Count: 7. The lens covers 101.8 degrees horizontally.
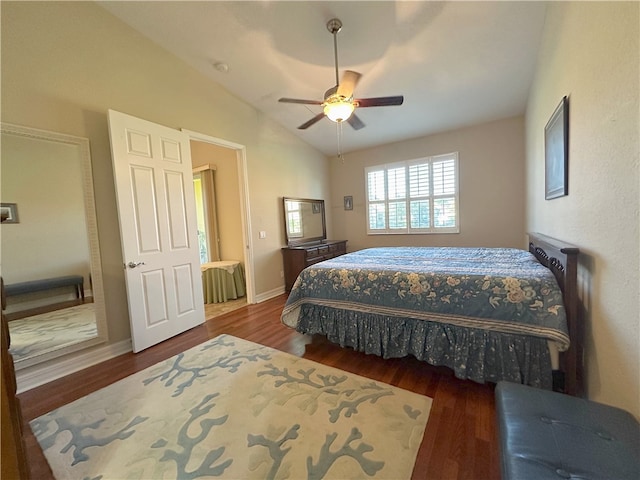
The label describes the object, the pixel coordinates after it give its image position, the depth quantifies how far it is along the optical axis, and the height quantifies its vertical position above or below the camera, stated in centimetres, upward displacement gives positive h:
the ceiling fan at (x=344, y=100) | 222 +104
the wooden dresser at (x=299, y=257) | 434 -57
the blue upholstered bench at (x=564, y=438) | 76 -75
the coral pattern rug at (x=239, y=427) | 128 -116
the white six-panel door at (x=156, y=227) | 247 +5
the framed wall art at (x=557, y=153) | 175 +44
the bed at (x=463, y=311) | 159 -69
